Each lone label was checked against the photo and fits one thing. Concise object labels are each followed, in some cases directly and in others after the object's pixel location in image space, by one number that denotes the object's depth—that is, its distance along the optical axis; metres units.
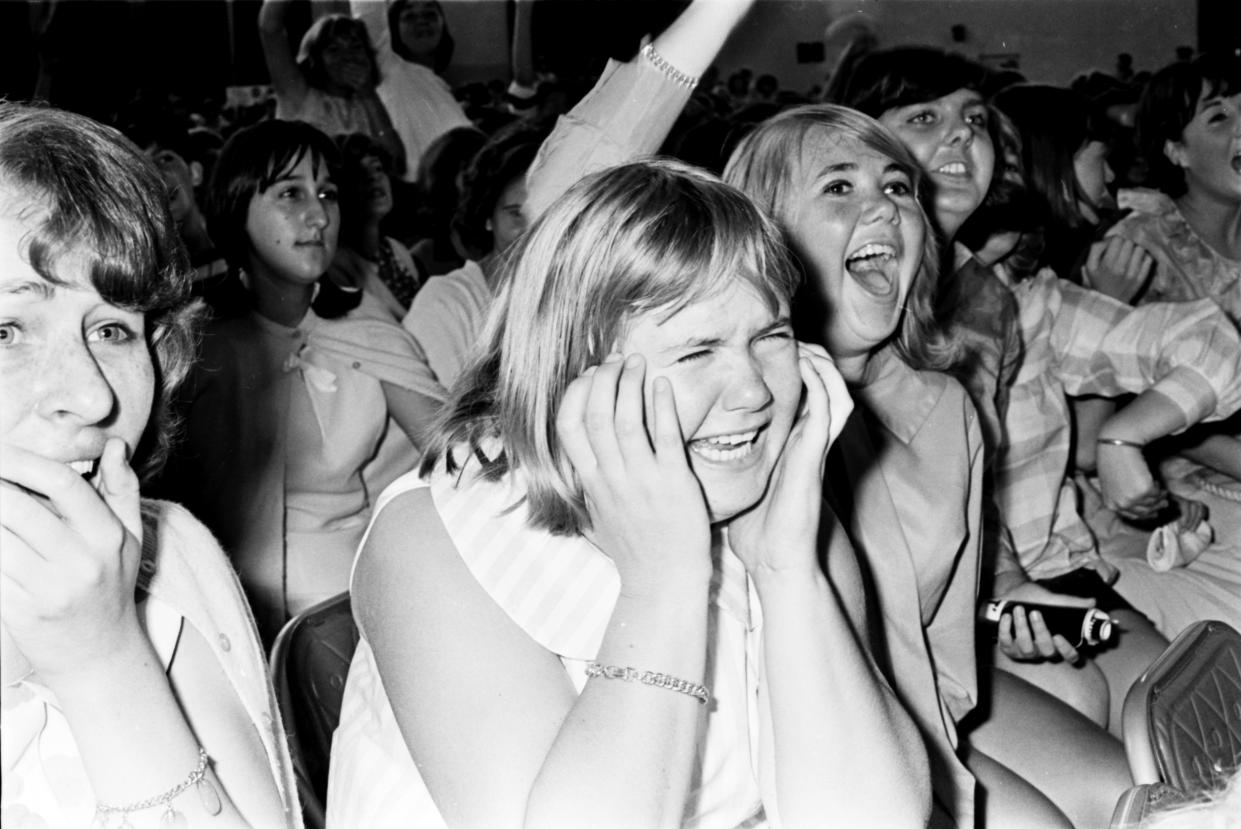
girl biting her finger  0.87
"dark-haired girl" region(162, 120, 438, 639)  2.50
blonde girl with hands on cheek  1.11
